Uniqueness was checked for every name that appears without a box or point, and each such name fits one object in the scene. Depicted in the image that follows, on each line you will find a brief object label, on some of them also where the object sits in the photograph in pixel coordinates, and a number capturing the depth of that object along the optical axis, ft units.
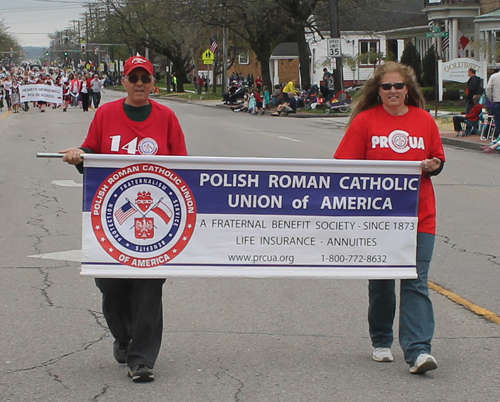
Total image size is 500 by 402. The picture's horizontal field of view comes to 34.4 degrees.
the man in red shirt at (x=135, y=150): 15.15
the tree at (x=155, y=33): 215.92
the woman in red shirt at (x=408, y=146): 15.51
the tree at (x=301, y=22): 134.21
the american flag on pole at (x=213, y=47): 168.60
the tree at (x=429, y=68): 141.79
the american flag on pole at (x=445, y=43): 139.83
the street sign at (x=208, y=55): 169.05
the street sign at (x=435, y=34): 83.97
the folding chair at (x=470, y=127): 75.15
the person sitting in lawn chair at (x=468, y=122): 74.33
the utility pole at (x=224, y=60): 165.99
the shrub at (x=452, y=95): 123.54
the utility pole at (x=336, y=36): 111.14
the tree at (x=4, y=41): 543.14
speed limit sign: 112.16
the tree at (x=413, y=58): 155.94
